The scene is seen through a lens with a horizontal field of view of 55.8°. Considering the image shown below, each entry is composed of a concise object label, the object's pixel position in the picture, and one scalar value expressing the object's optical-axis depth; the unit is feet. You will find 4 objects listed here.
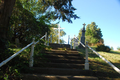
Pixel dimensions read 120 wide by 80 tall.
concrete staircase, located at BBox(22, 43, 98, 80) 10.25
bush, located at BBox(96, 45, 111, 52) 29.91
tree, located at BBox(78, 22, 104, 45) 94.50
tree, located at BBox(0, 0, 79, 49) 24.02
